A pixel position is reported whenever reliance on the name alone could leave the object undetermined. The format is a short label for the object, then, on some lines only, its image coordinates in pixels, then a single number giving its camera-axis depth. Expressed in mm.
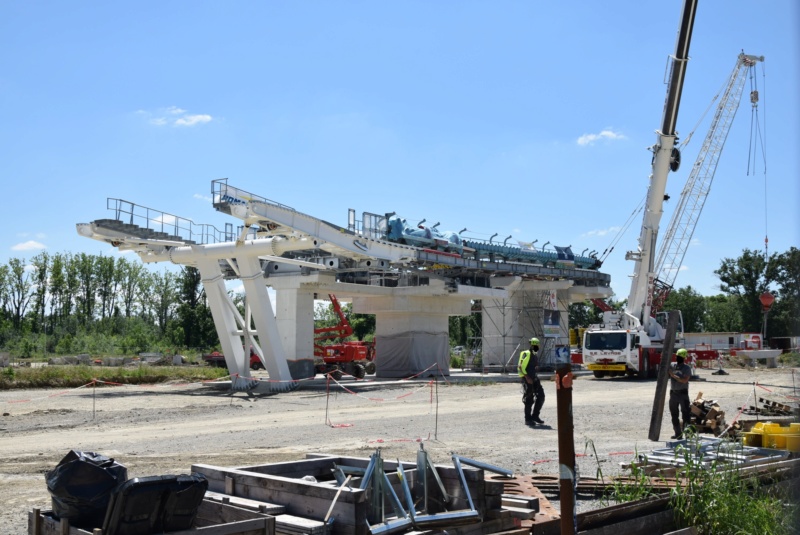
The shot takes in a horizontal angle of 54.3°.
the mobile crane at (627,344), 36031
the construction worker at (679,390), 14906
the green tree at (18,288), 92688
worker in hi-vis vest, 17984
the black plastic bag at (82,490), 5457
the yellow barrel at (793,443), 10383
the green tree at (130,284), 102312
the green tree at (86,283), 98188
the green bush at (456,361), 61844
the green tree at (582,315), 109388
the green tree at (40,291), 94012
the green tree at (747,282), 68500
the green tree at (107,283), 100062
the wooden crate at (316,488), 5867
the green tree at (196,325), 81812
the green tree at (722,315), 87000
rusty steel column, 5668
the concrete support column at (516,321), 51250
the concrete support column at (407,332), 43625
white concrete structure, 29625
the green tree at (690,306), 96500
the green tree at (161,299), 103188
